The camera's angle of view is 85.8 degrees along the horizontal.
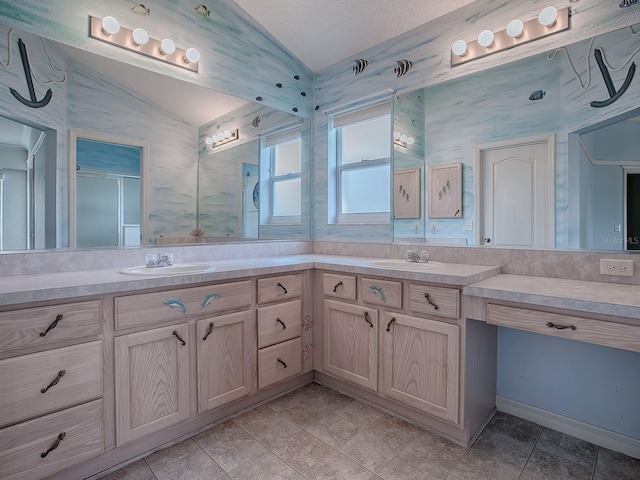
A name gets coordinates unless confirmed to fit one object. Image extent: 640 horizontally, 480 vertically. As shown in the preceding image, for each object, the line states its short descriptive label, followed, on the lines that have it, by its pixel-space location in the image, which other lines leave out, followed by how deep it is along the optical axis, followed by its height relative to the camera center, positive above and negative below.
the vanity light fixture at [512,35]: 1.82 +1.15
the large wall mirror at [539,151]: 1.65 +0.48
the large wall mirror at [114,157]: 1.65 +0.47
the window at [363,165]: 2.69 +0.59
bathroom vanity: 1.30 -0.52
